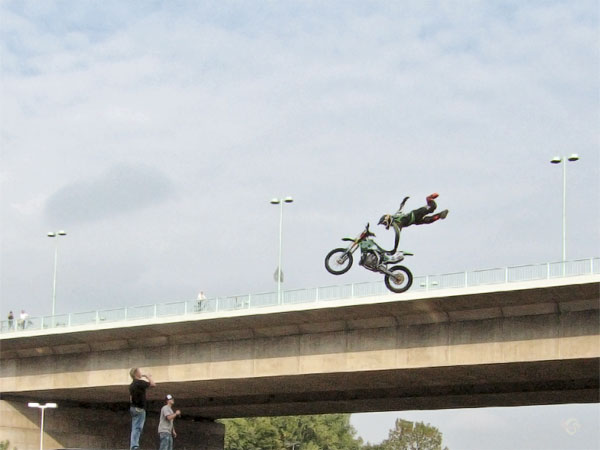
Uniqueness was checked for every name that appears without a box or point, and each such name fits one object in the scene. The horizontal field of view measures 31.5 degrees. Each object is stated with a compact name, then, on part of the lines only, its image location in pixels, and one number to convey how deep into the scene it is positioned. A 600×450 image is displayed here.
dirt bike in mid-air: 39.97
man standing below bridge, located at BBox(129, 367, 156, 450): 21.75
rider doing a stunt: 38.97
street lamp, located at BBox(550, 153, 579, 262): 48.39
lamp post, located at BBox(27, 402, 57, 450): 60.47
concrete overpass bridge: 43.62
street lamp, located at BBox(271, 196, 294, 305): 58.23
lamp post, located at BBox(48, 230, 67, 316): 70.52
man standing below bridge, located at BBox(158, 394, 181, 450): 23.33
